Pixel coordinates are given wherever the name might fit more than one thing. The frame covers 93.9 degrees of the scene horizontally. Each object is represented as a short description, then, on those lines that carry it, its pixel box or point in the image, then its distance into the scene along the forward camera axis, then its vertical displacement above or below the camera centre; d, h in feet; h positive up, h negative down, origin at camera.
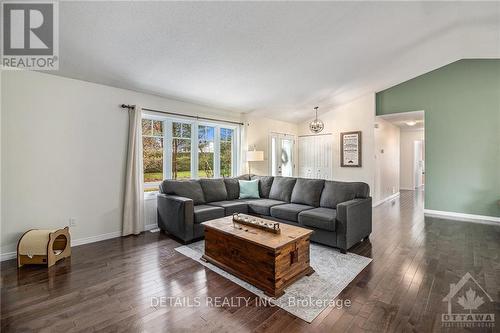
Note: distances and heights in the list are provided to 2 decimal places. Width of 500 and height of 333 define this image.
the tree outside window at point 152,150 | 14.08 +1.07
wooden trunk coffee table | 7.16 -2.97
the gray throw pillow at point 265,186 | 15.94 -1.32
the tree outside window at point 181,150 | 15.30 +1.12
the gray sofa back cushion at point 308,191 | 13.08 -1.43
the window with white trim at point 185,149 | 14.33 +1.22
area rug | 6.57 -3.86
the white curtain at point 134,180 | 12.66 -0.72
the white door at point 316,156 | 22.39 +1.05
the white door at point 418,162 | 30.46 +0.61
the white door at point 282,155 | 22.15 +1.20
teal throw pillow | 15.72 -1.51
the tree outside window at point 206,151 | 16.69 +1.18
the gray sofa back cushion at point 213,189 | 14.29 -1.41
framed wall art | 20.35 +1.51
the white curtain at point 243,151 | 18.80 +1.28
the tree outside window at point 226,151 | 18.15 +1.25
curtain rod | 12.70 +3.40
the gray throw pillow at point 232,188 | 15.44 -1.43
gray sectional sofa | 10.50 -2.15
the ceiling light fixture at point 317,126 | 19.66 +3.44
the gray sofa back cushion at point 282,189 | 14.57 -1.40
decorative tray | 8.39 -2.19
